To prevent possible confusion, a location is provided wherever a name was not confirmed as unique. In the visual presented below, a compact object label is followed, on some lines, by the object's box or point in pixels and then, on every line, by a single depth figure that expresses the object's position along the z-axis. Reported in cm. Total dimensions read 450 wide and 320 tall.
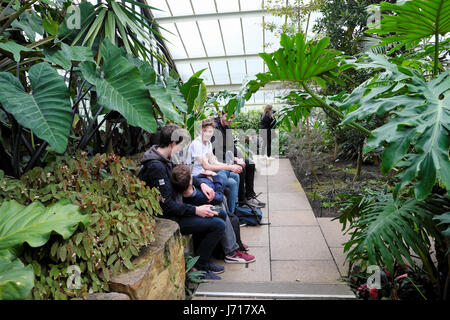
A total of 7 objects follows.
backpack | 409
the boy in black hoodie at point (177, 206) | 255
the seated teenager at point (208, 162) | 369
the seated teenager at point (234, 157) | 446
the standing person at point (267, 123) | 738
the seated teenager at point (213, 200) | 272
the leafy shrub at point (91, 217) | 145
